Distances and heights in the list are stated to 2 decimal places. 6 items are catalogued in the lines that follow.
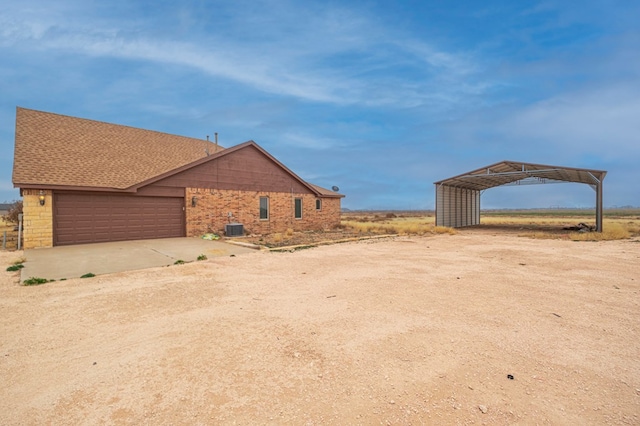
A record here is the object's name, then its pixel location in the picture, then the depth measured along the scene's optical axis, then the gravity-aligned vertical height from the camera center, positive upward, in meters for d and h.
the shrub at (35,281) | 7.36 -1.55
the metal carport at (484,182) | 21.25 +2.34
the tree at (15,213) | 21.62 -0.02
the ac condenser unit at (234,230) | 17.84 -0.98
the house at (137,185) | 13.66 +1.33
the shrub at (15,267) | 8.94 -1.51
